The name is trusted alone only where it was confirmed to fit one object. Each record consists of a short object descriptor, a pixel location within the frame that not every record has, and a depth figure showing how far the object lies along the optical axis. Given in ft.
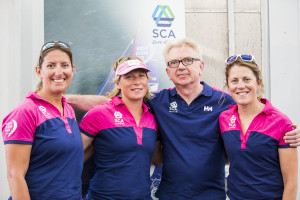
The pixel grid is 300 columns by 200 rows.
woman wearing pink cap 6.40
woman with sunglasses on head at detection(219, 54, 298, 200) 5.61
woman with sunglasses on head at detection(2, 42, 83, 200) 4.86
